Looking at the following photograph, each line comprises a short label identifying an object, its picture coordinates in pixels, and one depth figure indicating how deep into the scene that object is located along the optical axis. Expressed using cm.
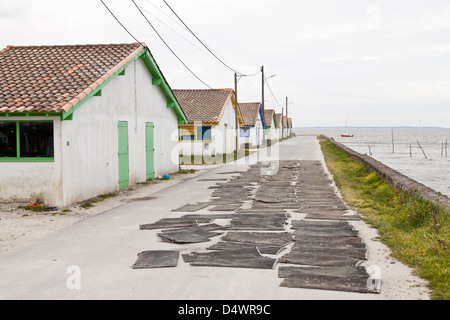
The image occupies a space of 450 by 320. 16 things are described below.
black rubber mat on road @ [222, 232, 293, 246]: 754
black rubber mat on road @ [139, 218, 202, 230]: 900
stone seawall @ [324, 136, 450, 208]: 1017
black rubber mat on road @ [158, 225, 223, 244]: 779
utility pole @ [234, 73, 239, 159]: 3675
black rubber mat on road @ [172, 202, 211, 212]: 1098
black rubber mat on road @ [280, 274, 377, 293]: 530
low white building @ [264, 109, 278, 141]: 6994
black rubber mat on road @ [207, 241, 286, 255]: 701
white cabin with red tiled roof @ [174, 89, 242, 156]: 3219
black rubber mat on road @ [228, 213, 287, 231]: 876
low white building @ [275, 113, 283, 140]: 8405
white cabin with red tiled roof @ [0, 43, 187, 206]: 1170
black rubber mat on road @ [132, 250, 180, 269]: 631
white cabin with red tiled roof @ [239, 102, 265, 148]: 5247
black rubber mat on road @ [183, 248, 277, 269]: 627
